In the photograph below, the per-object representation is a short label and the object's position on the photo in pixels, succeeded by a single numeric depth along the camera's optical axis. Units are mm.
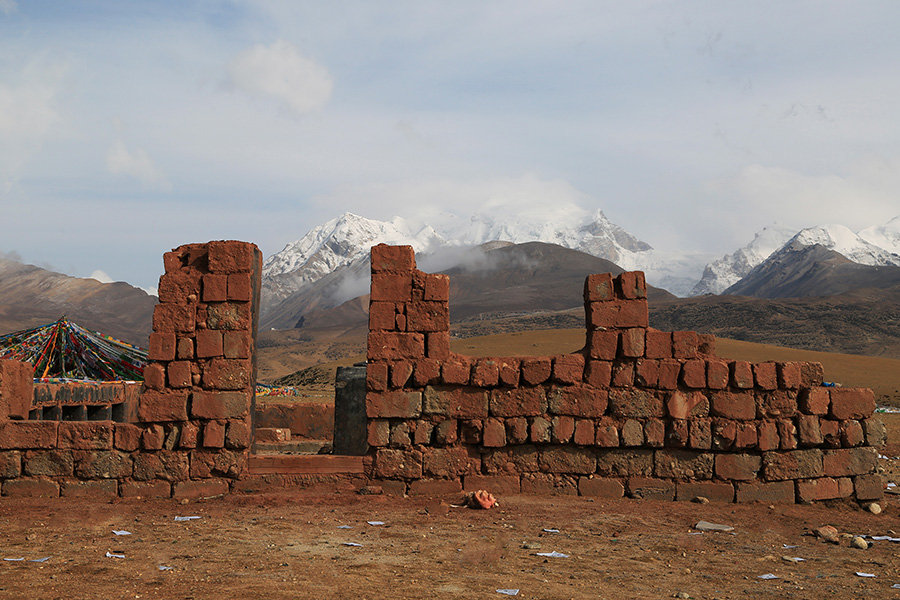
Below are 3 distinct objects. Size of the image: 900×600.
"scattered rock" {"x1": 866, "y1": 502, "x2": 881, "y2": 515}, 9391
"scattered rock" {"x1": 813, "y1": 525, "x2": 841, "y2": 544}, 7844
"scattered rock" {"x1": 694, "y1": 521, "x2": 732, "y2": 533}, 8227
